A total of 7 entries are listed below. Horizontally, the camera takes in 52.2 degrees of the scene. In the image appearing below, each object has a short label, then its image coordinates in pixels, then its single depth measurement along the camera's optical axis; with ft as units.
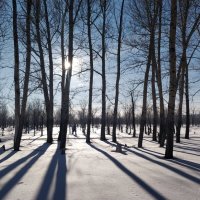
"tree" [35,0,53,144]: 39.86
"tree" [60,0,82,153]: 31.03
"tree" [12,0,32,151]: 30.08
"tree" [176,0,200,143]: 33.21
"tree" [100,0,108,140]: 47.09
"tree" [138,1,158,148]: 34.48
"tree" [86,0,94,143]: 43.54
